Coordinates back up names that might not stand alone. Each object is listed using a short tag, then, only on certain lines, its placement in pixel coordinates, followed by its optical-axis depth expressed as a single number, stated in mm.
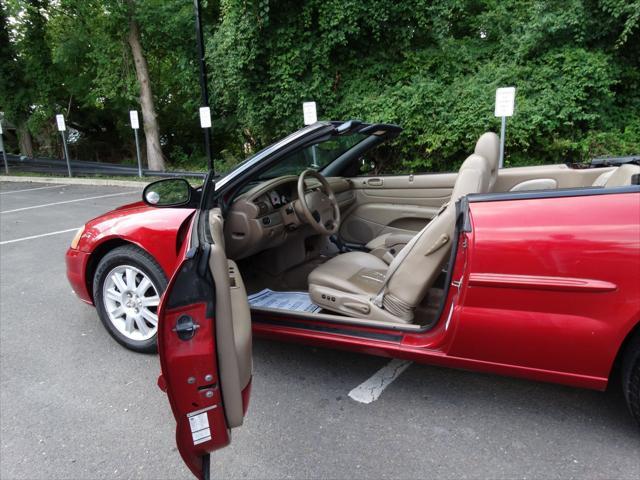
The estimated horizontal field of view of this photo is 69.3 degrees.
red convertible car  1625
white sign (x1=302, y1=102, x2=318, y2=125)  8367
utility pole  10062
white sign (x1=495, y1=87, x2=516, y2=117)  6023
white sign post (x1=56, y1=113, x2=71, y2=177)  13598
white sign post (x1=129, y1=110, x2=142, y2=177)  12195
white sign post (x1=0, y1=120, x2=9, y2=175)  16555
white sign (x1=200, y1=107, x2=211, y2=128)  10297
